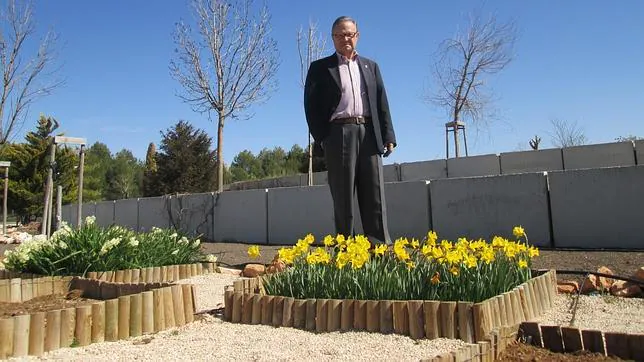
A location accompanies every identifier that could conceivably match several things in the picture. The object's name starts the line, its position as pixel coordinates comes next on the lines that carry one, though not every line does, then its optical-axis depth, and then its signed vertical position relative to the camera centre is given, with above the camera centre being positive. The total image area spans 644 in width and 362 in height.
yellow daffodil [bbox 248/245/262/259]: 3.91 -0.13
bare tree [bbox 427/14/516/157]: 18.05 +5.11
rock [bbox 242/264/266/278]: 5.70 -0.41
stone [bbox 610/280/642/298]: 3.98 -0.54
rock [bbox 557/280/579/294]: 4.25 -0.54
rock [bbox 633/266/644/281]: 4.08 -0.43
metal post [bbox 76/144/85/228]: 10.70 +1.34
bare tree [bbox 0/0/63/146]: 12.91 +4.04
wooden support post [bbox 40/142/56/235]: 11.16 +1.30
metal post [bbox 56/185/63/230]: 11.08 +0.88
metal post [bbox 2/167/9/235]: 17.56 +1.26
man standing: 4.47 +0.91
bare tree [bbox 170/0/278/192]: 15.25 +4.79
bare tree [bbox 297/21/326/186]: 15.91 +5.70
